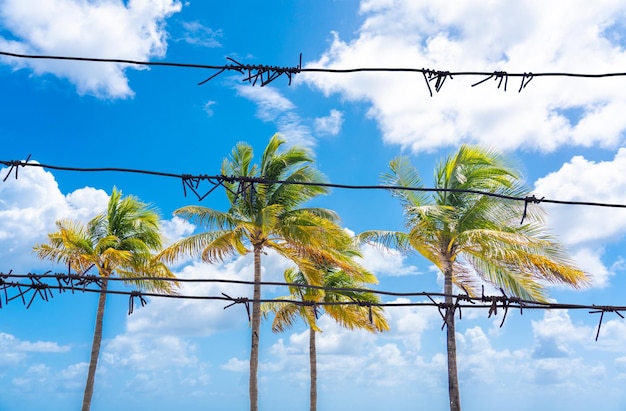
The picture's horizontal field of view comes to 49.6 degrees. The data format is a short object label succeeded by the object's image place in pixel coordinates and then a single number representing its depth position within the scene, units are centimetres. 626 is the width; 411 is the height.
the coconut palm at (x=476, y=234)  1850
